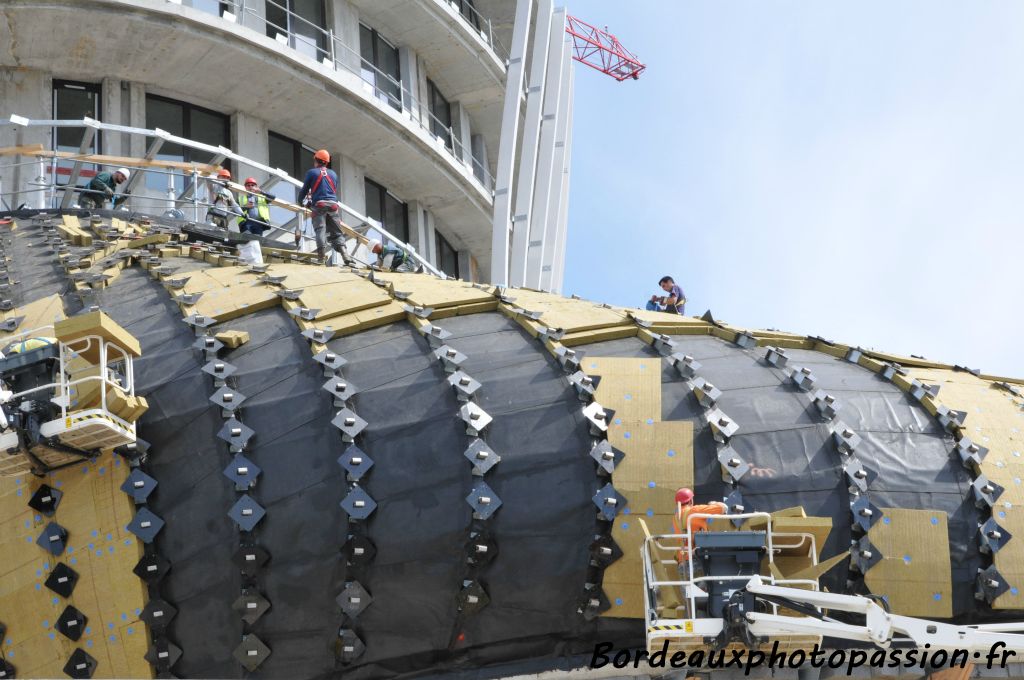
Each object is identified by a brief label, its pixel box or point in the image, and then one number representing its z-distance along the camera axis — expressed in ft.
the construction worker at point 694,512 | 59.47
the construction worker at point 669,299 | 109.09
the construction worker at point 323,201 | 95.81
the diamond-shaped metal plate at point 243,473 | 66.44
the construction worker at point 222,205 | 110.22
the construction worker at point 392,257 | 104.32
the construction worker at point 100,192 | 111.75
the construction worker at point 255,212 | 107.65
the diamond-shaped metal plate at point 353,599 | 64.69
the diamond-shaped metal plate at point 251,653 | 65.21
